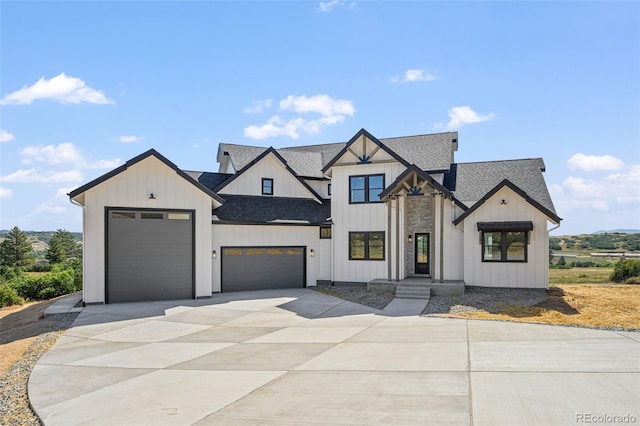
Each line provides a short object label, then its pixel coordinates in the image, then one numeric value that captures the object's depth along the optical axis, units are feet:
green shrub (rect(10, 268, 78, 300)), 76.69
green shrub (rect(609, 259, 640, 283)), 71.82
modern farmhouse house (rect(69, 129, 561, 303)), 54.49
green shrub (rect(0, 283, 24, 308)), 70.79
